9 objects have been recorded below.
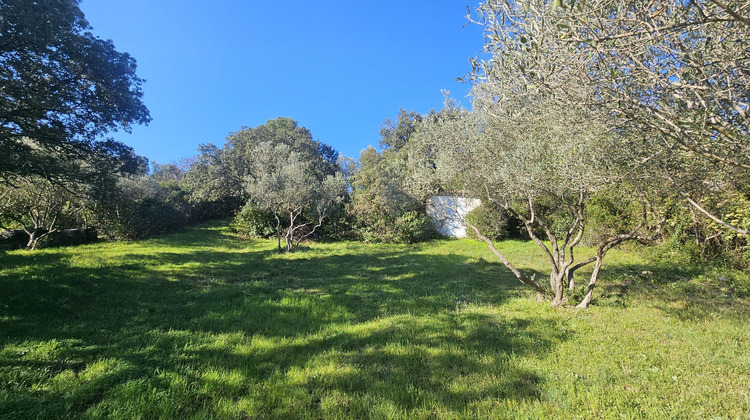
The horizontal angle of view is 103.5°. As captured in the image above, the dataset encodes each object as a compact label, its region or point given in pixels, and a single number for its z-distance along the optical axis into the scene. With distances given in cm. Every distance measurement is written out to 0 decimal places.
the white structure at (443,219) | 2405
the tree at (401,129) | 3956
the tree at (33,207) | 1441
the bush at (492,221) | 2075
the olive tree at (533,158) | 506
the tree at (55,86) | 734
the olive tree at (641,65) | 321
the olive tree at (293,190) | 1695
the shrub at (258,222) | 2456
